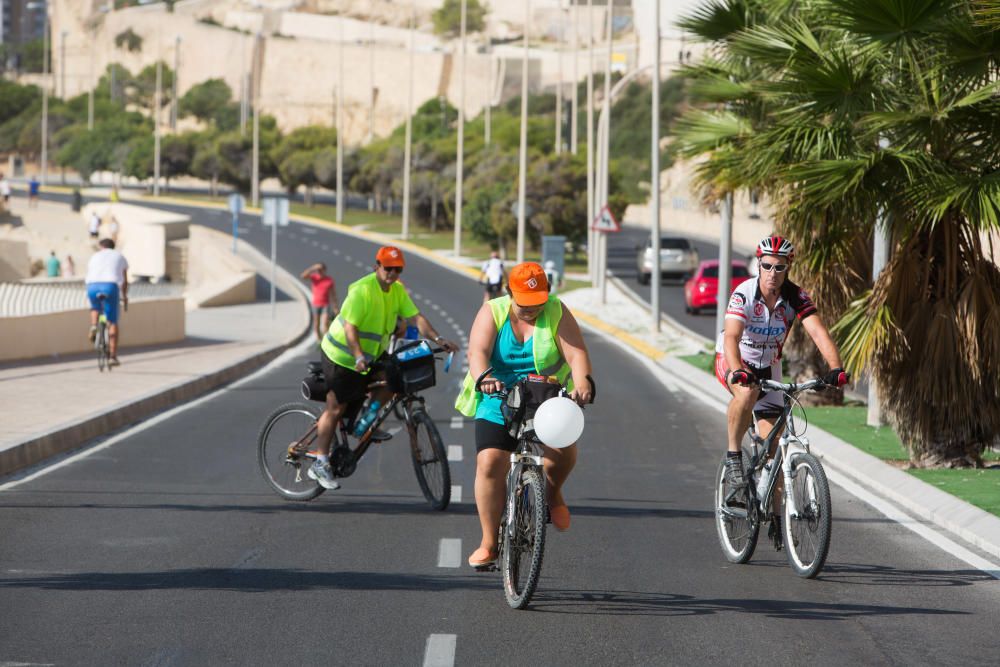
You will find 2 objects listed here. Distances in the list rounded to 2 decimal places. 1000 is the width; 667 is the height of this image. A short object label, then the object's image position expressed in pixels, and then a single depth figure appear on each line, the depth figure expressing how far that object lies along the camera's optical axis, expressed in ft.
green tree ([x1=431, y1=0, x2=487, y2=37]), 627.05
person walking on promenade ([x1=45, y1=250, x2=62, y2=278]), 218.18
